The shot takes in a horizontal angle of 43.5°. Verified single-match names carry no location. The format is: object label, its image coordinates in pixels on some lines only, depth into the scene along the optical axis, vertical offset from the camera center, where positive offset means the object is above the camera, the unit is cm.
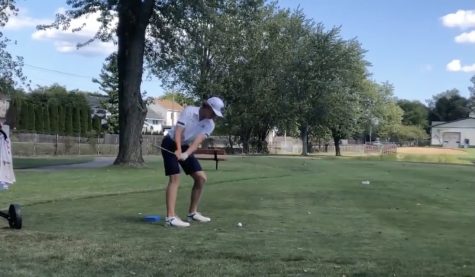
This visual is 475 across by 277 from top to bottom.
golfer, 835 +6
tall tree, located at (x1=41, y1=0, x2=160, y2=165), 2462 +298
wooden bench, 2392 -46
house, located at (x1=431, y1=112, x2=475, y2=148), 15038 +316
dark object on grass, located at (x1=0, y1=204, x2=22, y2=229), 773 -99
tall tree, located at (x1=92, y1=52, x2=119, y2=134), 8075 +571
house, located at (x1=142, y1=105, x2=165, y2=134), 12256 +465
